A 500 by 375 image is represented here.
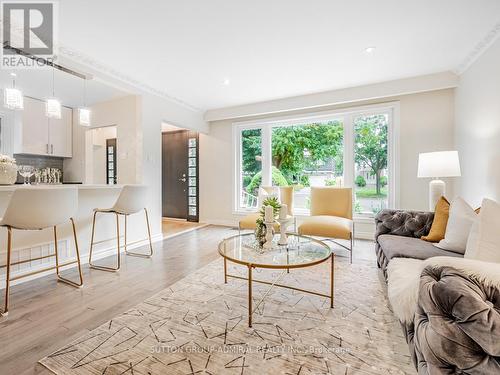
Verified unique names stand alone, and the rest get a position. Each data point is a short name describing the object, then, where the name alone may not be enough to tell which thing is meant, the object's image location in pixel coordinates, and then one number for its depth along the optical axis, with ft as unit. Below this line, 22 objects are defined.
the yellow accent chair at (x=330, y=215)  9.92
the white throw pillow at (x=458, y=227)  6.20
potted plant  7.45
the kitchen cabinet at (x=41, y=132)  13.37
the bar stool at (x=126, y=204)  9.56
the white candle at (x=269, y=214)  7.41
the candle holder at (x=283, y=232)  7.53
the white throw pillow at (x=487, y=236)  4.50
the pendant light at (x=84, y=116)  9.78
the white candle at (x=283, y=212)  7.47
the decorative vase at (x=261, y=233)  7.43
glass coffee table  5.80
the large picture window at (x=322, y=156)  13.71
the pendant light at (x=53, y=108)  8.54
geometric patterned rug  4.49
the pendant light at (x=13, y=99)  7.61
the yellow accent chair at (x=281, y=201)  11.70
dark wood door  19.31
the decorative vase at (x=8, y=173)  7.29
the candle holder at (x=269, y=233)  7.49
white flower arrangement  7.36
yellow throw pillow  7.44
